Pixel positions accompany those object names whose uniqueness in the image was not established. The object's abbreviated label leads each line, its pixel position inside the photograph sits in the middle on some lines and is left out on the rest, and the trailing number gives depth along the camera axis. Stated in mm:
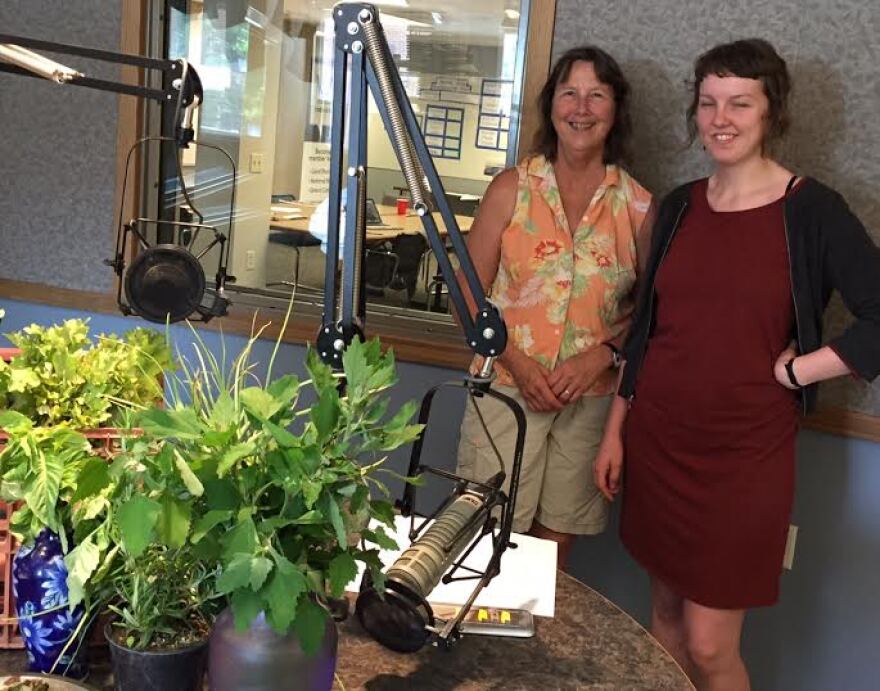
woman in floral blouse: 2037
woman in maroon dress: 1805
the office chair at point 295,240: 2738
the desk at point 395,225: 2598
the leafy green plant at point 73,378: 1055
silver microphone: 1027
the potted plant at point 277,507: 843
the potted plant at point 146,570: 835
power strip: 1198
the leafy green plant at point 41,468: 907
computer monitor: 2607
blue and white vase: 954
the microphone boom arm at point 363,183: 1066
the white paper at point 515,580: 1275
